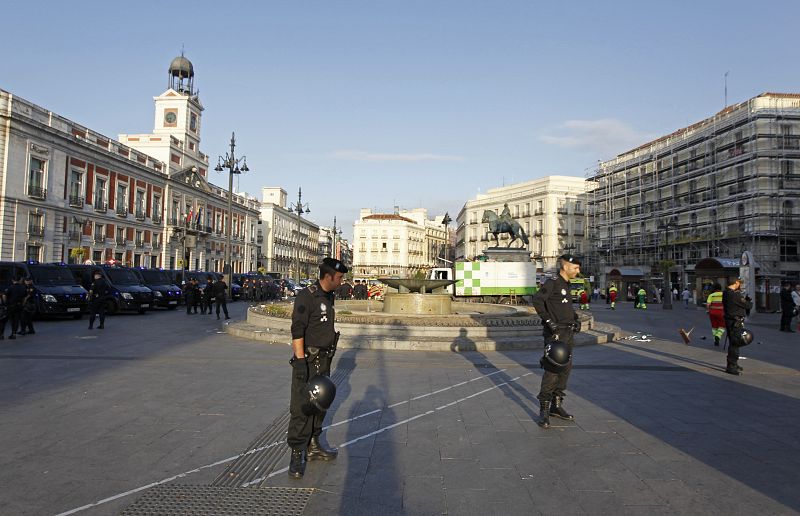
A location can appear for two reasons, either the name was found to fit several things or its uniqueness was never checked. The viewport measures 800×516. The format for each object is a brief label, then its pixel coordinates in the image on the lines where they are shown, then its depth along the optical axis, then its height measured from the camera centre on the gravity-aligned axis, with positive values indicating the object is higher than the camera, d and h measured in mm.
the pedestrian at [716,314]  12716 -622
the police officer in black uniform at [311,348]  4180 -576
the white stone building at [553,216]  72500 +9804
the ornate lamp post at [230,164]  32406 +7071
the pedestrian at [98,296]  14727 -606
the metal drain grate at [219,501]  3498 -1569
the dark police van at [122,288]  20703 -522
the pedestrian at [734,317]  9086 -498
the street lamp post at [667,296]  31125 -521
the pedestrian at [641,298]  30331 -653
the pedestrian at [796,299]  18366 -316
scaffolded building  38781 +8286
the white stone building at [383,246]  109688 +7460
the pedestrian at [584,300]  27364 -767
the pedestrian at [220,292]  19406 -543
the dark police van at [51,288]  17172 -488
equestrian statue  37312 +4134
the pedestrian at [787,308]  17797 -619
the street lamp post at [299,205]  44812 +6458
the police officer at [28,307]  13117 -865
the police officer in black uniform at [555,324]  5750 -439
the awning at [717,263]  28469 +1408
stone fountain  16547 -685
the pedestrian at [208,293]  22188 -676
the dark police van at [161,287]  24203 -529
